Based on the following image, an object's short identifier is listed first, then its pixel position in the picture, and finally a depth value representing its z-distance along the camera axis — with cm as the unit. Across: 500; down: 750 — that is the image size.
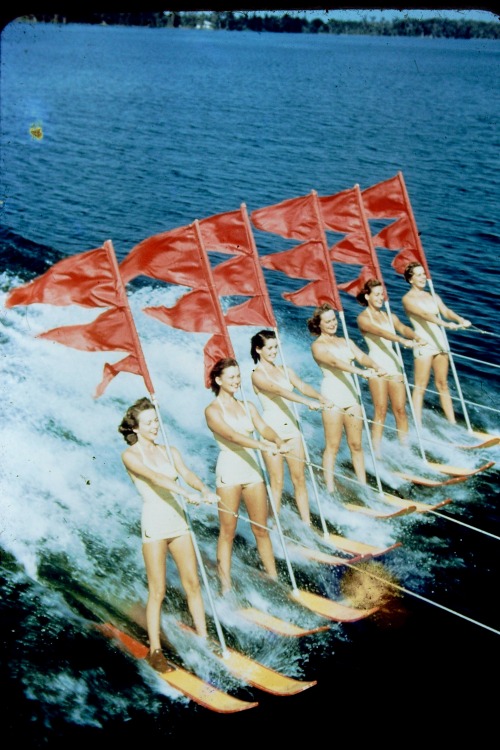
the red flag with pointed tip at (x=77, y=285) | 789
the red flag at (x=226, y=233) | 957
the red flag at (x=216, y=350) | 891
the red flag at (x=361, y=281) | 1189
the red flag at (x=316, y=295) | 1104
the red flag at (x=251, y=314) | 981
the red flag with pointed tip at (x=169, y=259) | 874
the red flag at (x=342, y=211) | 1157
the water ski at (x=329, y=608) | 840
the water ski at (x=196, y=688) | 707
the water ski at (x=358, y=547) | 952
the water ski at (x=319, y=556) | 932
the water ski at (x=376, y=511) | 1033
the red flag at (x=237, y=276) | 974
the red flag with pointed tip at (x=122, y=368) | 789
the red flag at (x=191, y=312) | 901
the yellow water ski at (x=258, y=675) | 734
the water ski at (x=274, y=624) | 804
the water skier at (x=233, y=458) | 807
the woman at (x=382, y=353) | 1092
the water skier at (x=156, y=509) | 719
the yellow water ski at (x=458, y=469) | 1155
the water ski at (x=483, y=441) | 1234
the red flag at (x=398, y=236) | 1242
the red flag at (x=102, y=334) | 810
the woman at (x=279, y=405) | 907
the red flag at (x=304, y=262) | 1094
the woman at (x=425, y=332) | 1173
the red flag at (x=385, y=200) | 1223
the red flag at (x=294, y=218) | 1071
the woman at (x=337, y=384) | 1001
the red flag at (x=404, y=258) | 1266
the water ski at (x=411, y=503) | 1058
